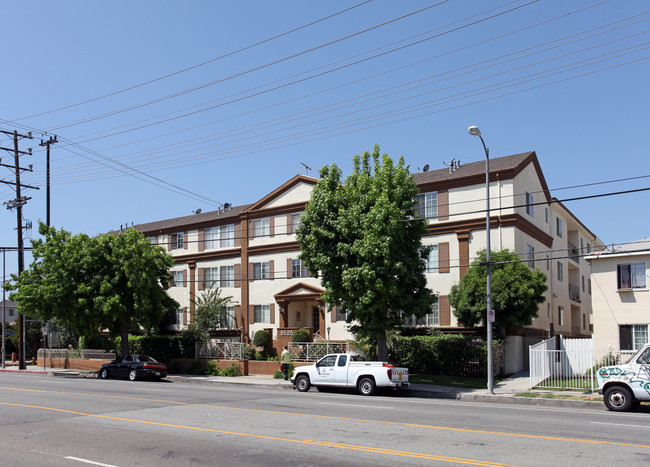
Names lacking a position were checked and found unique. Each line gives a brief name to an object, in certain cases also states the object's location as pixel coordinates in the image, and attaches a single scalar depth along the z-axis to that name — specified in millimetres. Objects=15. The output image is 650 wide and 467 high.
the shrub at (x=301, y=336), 34812
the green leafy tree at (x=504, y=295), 27375
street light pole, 22922
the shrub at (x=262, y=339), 38062
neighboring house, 27812
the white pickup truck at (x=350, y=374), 22250
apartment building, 32094
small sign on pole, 23000
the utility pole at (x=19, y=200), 39188
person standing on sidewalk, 29250
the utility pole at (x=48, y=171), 38875
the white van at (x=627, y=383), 16906
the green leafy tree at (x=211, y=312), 39562
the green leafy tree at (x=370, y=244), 24828
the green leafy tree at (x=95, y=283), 33438
